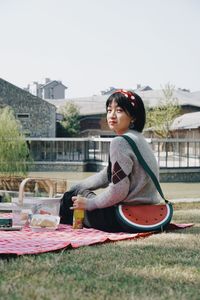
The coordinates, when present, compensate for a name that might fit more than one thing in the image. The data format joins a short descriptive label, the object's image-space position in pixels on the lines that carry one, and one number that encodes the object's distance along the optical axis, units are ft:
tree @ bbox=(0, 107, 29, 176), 45.29
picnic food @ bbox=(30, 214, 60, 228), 12.92
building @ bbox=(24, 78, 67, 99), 181.63
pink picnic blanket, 9.80
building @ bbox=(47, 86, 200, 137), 133.49
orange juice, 13.24
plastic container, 13.88
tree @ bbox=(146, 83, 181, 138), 108.78
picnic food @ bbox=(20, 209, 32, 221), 13.75
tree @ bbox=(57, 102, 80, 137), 119.96
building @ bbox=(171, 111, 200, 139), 101.24
